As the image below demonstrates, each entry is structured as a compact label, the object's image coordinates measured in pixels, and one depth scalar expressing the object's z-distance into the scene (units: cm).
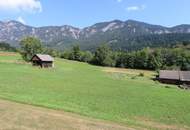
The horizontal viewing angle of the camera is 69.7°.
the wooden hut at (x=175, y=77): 3664
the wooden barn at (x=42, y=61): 4410
